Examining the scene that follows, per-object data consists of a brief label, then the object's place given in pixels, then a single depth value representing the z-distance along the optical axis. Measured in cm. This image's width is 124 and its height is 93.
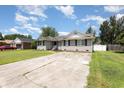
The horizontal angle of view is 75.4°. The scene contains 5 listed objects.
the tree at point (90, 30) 3132
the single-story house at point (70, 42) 1333
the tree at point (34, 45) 1968
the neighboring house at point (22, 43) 2102
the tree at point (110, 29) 2246
